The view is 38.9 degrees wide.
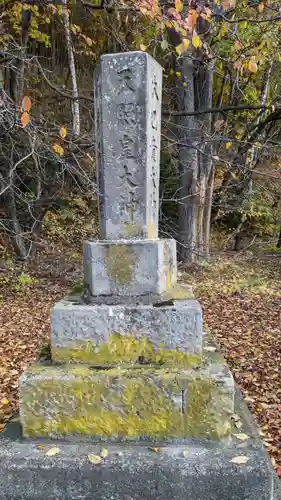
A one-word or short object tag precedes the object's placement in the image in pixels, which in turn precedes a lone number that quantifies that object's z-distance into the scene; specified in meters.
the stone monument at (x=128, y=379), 1.99
